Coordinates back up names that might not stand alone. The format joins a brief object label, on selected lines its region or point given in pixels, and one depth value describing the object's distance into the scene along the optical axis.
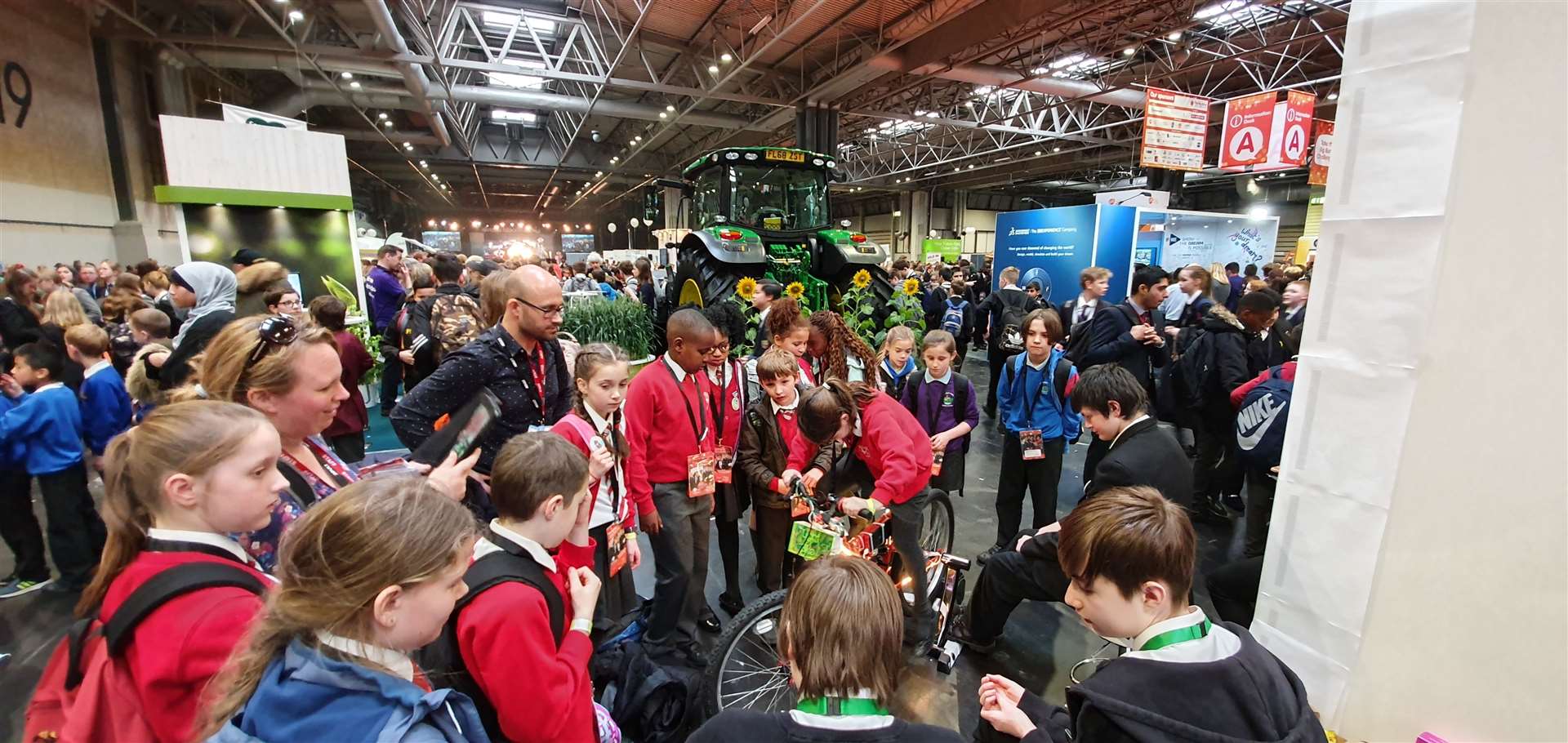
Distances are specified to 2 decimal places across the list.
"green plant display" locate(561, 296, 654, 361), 6.37
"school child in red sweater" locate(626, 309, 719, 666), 2.54
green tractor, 7.26
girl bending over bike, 2.31
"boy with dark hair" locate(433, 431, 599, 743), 1.27
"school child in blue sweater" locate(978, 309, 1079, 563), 3.52
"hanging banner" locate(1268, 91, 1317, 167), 8.72
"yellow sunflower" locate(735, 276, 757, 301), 6.07
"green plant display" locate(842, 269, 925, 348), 5.92
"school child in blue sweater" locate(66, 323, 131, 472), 3.21
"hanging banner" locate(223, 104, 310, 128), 7.85
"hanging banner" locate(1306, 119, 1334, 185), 9.14
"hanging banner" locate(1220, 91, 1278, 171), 8.61
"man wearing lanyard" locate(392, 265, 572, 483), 2.09
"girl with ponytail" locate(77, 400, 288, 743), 1.00
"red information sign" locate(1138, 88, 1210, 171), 9.08
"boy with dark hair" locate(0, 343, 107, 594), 2.95
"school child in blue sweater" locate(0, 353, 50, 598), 3.06
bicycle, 2.15
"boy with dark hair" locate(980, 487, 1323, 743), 1.10
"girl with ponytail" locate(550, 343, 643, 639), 2.20
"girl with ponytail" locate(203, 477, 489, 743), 0.88
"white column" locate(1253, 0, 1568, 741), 1.25
